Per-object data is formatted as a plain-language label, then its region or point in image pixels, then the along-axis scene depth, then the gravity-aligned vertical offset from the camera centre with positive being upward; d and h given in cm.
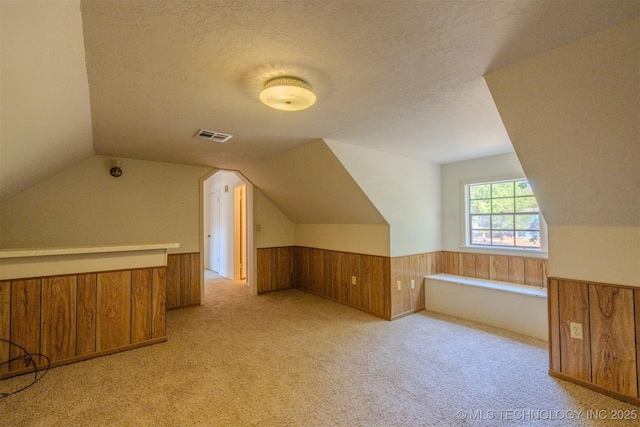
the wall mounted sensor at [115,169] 381 +70
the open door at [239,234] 598 -29
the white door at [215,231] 711 -26
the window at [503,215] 364 +4
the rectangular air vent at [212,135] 288 +90
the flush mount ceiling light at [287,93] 178 +81
